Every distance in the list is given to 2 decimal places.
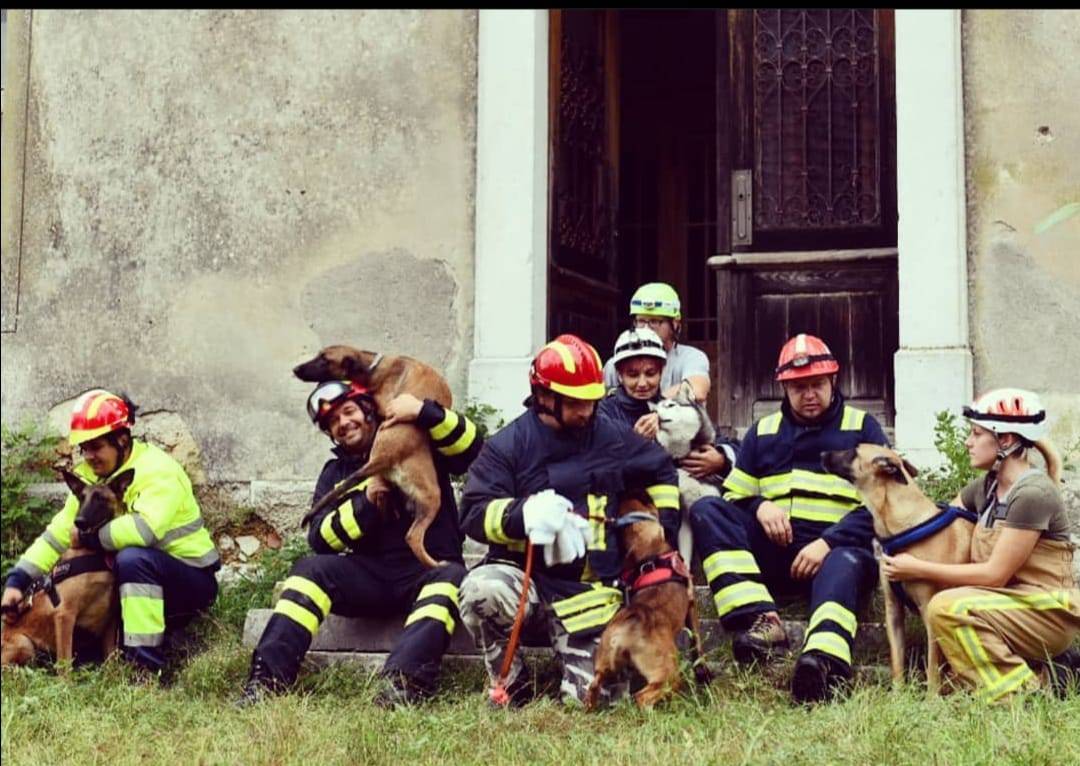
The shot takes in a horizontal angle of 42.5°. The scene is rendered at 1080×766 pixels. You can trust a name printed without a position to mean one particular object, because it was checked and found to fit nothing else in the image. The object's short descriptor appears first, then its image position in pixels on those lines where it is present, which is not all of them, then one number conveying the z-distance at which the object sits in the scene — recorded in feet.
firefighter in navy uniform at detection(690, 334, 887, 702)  19.42
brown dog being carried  20.90
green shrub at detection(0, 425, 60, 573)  27.94
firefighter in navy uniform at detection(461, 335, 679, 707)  19.11
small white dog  21.65
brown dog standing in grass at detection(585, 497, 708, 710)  18.34
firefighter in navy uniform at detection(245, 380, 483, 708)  19.72
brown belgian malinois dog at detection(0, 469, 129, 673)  21.80
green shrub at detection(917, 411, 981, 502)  23.34
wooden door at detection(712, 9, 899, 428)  28.17
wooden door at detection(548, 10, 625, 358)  29.50
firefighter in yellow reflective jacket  21.80
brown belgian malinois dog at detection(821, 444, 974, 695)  18.88
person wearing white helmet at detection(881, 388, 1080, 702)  17.95
